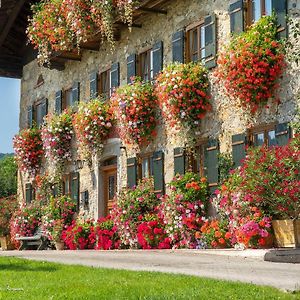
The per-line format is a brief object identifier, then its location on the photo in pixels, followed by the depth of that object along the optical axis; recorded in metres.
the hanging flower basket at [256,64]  12.16
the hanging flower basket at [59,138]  19.16
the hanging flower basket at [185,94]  13.91
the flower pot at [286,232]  11.14
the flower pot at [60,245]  18.28
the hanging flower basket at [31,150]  21.12
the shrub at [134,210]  15.15
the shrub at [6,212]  22.55
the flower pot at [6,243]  21.67
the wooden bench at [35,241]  19.30
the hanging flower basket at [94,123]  17.12
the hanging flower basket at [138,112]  15.39
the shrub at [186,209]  13.61
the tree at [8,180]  41.82
